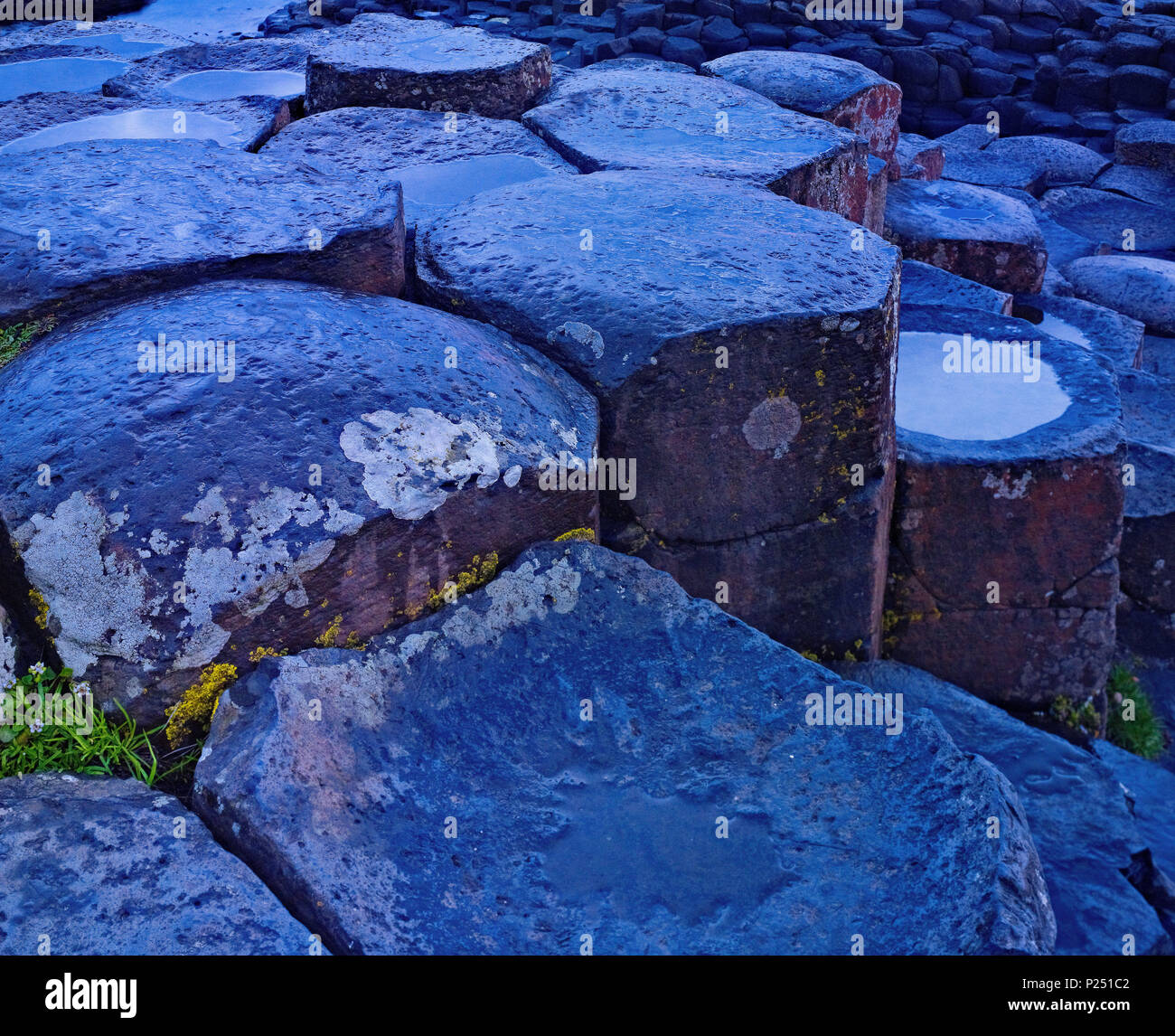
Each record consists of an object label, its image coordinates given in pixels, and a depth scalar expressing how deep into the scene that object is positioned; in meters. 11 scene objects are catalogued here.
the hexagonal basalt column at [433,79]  3.58
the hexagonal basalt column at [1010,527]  2.58
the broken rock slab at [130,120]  3.12
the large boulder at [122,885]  1.27
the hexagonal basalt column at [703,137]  3.05
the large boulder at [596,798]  1.40
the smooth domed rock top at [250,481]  1.55
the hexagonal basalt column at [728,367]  2.05
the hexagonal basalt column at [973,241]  4.67
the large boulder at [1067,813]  2.06
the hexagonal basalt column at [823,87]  4.13
